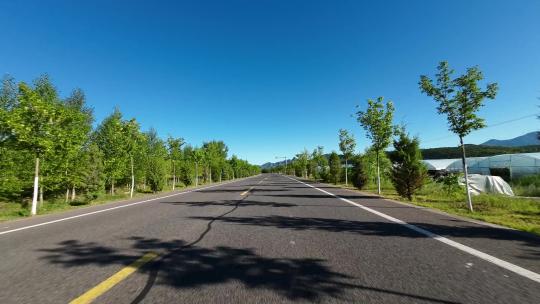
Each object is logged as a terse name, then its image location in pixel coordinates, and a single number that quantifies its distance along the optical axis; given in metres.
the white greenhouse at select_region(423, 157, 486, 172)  37.24
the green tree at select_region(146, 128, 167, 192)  29.96
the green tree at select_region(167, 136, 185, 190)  39.91
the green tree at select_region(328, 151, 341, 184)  38.53
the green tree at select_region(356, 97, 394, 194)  22.28
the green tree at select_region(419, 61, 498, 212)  12.64
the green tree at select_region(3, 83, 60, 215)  12.77
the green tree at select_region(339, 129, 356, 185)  36.62
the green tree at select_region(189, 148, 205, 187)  47.53
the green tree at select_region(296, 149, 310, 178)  77.03
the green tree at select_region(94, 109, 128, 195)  25.75
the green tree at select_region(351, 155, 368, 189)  26.31
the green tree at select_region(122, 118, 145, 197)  25.61
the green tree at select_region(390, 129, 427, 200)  16.11
